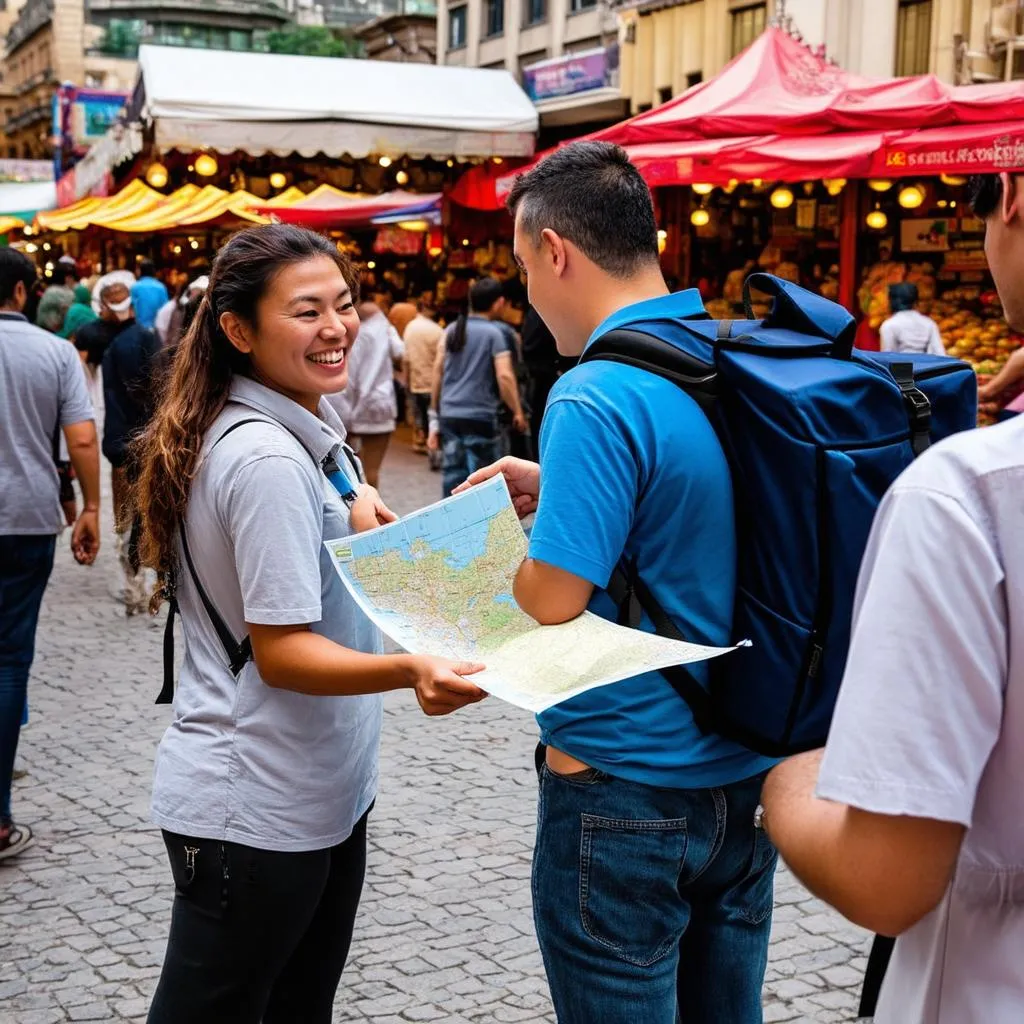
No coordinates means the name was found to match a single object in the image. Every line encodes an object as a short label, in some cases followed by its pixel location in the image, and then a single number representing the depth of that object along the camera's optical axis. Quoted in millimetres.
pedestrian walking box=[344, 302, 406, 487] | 9602
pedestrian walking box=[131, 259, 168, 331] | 14805
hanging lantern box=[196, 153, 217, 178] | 17903
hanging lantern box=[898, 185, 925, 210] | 11828
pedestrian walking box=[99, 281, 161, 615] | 8031
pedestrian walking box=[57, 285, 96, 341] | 13753
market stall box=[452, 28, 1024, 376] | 9266
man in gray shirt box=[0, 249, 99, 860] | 4727
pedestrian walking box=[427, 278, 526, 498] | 9344
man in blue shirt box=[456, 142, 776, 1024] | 1972
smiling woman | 2197
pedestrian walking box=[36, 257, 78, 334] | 8312
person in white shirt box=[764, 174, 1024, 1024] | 1125
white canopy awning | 16078
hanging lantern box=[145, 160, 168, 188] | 18247
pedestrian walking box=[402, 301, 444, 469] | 13109
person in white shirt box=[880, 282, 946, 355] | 10516
